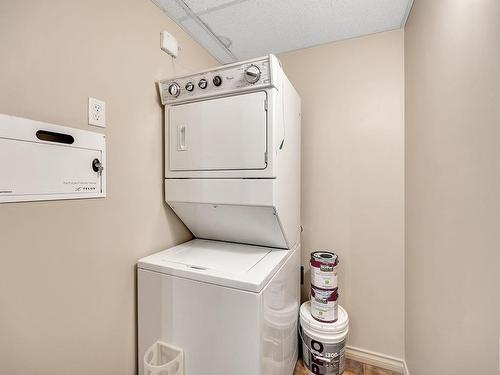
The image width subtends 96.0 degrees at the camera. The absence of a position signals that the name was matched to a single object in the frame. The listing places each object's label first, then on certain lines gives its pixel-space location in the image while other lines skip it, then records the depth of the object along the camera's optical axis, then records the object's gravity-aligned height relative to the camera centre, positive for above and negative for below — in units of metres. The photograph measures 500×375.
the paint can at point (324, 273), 1.58 -0.61
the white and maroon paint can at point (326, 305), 1.59 -0.84
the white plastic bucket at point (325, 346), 1.55 -1.12
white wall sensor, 1.47 +0.96
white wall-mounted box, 0.81 +0.10
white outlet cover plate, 1.08 +0.37
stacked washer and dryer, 1.09 -0.25
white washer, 1.05 -0.63
